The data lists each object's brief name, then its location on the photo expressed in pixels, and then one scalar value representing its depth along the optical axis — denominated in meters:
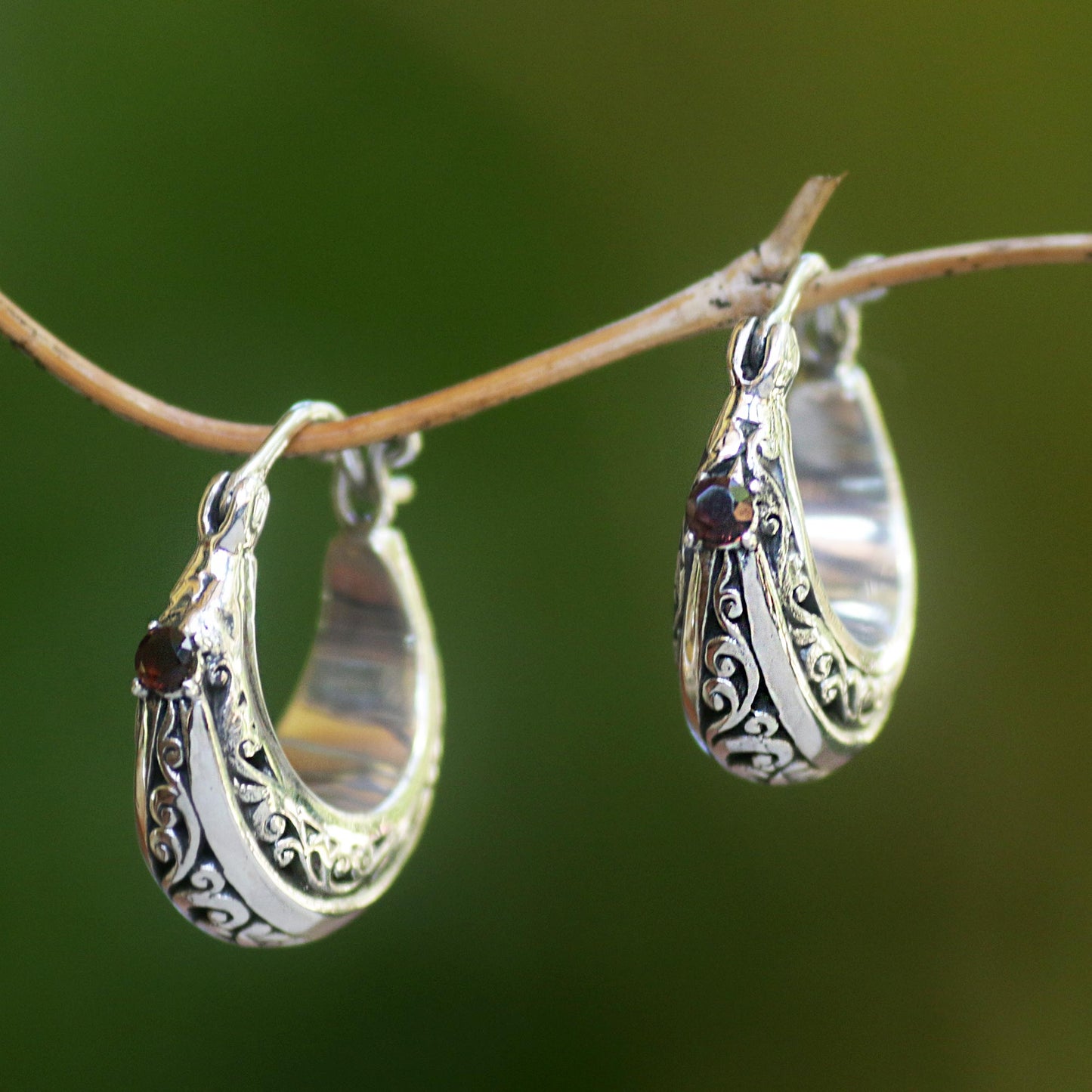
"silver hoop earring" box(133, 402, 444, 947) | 0.23
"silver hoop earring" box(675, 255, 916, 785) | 0.23
